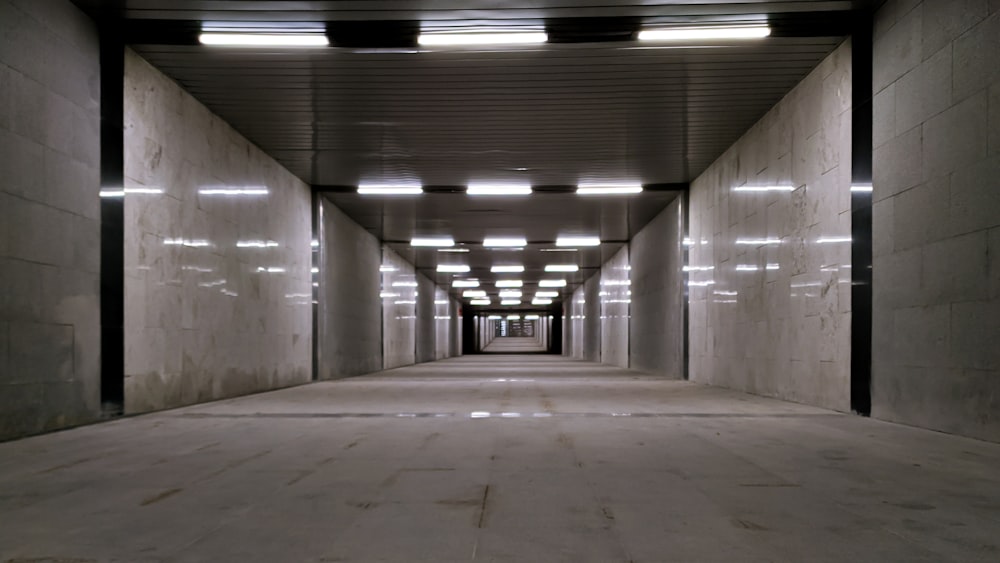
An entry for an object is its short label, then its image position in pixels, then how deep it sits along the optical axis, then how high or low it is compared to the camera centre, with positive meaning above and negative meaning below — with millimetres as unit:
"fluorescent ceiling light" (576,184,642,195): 17438 +2583
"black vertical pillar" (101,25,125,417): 8641 +872
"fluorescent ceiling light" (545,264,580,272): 33425 +1317
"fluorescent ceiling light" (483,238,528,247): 25250 +1890
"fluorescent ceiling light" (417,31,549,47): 8750 +3109
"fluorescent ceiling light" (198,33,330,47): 8758 +3094
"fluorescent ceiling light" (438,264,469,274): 33531 +1300
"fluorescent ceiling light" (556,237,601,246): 25422 +1938
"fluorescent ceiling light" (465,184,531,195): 17297 +2544
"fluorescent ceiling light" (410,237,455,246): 25297 +1926
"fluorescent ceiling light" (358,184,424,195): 17250 +2548
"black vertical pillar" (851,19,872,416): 8609 +890
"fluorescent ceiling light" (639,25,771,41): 8594 +3125
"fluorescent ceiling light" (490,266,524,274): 34031 +1266
